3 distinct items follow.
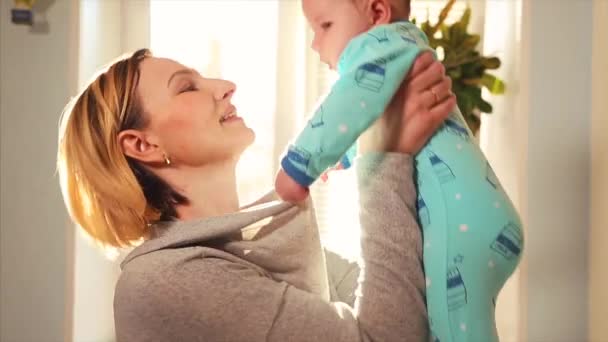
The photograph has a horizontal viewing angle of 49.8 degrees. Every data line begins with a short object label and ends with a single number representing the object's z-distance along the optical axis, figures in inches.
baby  34.9
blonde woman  34.9
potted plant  75.2
